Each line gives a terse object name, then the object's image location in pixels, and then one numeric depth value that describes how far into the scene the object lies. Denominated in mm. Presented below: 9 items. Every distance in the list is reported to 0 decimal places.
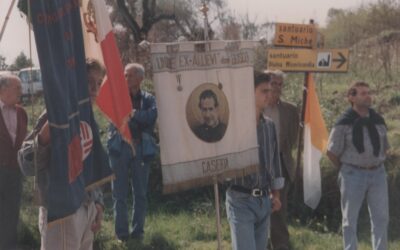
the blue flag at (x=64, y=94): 3506
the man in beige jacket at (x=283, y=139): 6855
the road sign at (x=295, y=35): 7316
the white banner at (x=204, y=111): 4480
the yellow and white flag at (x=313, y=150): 7571
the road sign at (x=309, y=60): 7293
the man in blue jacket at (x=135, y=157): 6820
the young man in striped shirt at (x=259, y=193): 4766
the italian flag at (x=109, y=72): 4219
